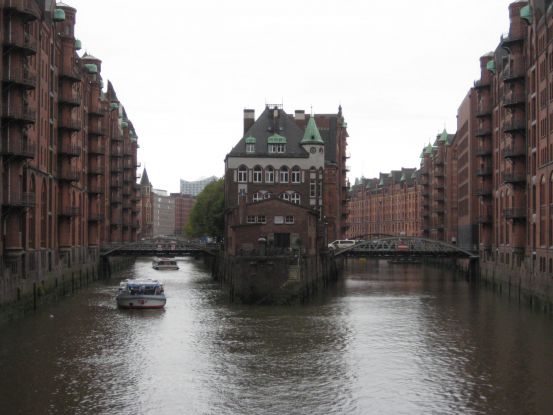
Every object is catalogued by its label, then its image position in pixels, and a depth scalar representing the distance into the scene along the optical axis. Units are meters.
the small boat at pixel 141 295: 59.38
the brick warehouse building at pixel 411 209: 188.25
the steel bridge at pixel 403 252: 91.12
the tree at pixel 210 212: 124.62
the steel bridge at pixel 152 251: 92.82
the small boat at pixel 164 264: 122.00
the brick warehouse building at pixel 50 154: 50.59
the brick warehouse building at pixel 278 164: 97.81
